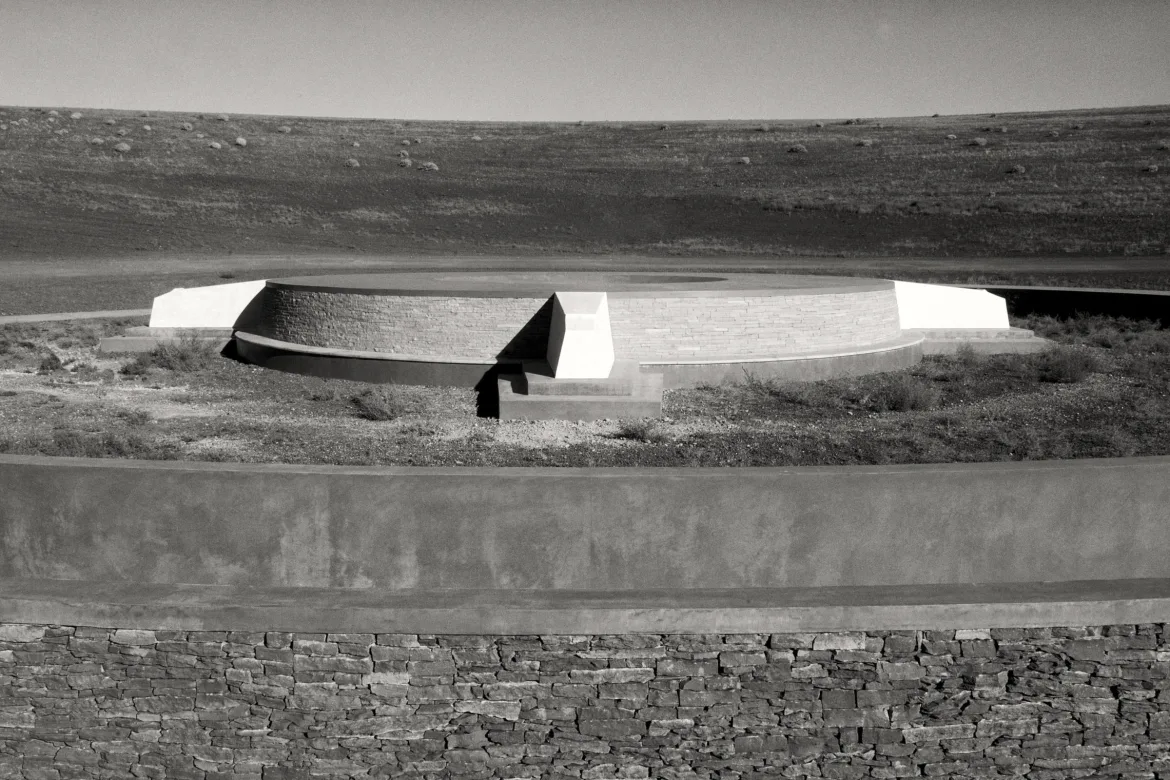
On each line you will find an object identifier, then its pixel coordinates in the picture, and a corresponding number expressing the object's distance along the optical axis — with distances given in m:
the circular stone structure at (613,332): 11.71
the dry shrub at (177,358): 12.68
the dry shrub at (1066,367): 12.10
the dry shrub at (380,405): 9.99
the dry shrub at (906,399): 10.51
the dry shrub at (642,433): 9.08
